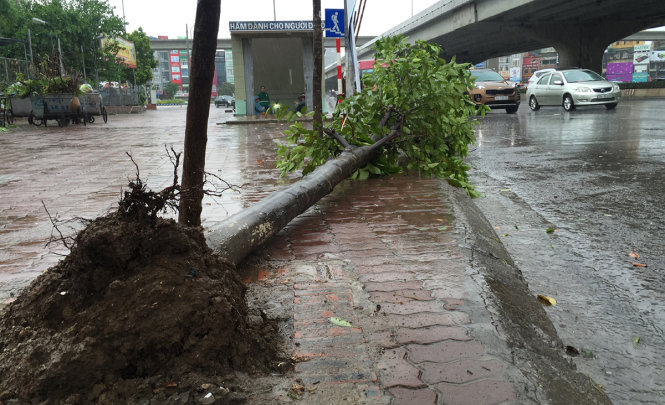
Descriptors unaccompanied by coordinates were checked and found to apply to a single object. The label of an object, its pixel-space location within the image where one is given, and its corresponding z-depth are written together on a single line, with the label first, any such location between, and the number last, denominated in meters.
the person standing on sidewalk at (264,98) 22.53
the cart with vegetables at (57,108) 19.22
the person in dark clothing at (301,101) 22.69
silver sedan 19.98
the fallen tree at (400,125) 5.69
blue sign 14.34
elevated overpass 28.92
